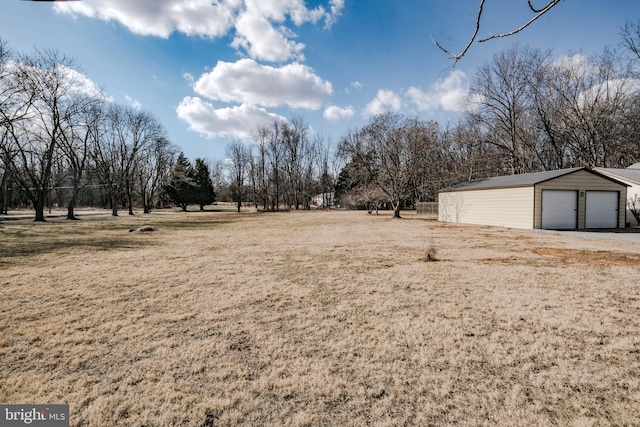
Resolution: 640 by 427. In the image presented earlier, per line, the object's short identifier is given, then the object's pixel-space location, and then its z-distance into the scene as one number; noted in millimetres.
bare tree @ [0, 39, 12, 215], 15570
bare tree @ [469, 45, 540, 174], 25844
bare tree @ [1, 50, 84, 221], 18125
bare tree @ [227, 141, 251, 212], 43031
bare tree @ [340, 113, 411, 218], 23469
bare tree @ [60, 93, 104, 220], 22422
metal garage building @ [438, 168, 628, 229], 14898
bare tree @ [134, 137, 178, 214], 33844
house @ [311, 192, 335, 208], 49250
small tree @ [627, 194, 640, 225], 16750
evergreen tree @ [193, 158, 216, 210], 43944
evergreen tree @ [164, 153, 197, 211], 42625
